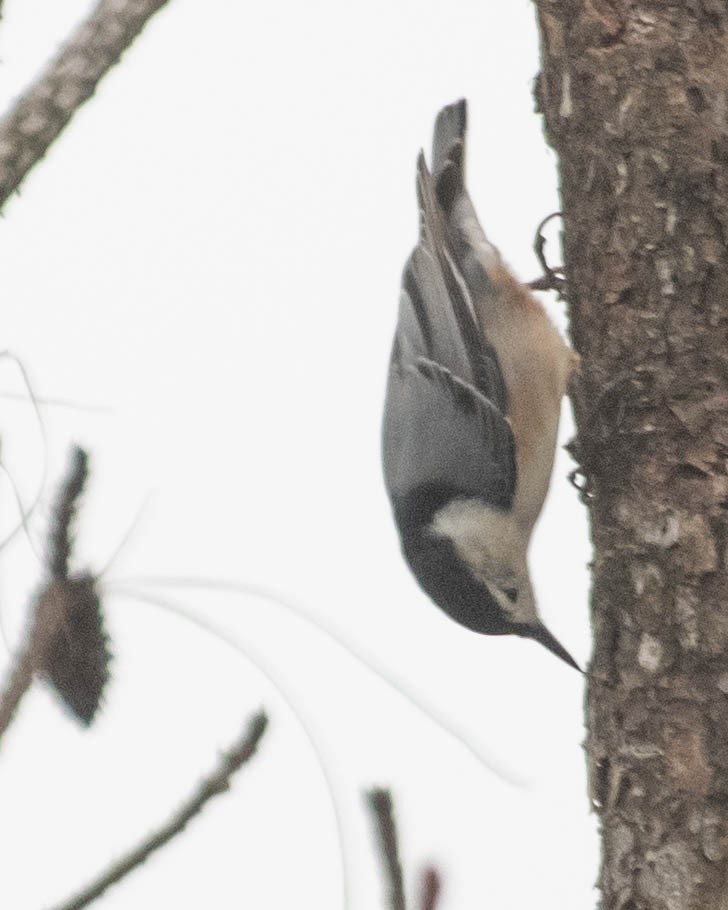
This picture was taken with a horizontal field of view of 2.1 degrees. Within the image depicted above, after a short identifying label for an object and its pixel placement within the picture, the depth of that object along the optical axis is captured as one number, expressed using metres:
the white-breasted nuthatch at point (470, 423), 4.56
